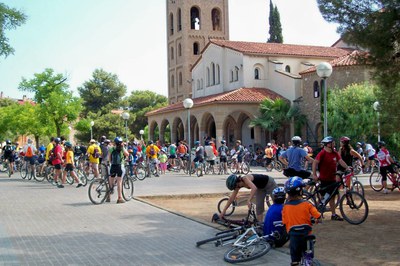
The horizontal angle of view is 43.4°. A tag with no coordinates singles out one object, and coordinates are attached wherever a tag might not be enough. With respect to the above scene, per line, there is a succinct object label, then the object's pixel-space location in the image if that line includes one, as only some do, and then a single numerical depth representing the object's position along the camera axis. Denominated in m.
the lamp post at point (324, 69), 14.26
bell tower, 65.75
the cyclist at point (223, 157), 27.03
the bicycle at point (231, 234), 7.84
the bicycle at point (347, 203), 9.96
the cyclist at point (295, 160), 11.03
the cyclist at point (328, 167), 10.36
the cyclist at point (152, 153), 25.73
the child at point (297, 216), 5.84
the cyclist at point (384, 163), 16.12
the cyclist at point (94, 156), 19.80
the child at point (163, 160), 27.34
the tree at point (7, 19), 21.98
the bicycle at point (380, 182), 16.34
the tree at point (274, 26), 66.88
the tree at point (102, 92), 82.81
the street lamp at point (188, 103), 26.98
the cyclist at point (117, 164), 14.00
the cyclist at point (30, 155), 23.72
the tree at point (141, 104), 84.19
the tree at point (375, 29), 9.84
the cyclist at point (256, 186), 9.06
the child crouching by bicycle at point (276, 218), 7.61
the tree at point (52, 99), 39.91
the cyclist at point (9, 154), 26.97
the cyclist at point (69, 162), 18.83
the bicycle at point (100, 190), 13.95
